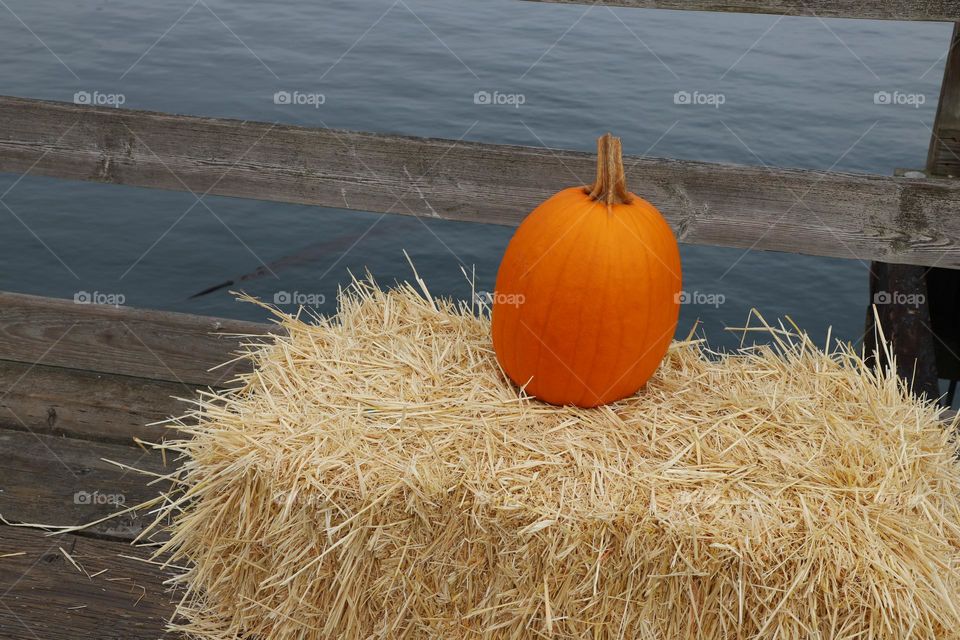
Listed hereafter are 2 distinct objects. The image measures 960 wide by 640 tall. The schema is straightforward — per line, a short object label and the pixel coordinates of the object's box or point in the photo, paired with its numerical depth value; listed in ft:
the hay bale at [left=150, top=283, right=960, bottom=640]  6.07
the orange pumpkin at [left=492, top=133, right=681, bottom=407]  7.12
